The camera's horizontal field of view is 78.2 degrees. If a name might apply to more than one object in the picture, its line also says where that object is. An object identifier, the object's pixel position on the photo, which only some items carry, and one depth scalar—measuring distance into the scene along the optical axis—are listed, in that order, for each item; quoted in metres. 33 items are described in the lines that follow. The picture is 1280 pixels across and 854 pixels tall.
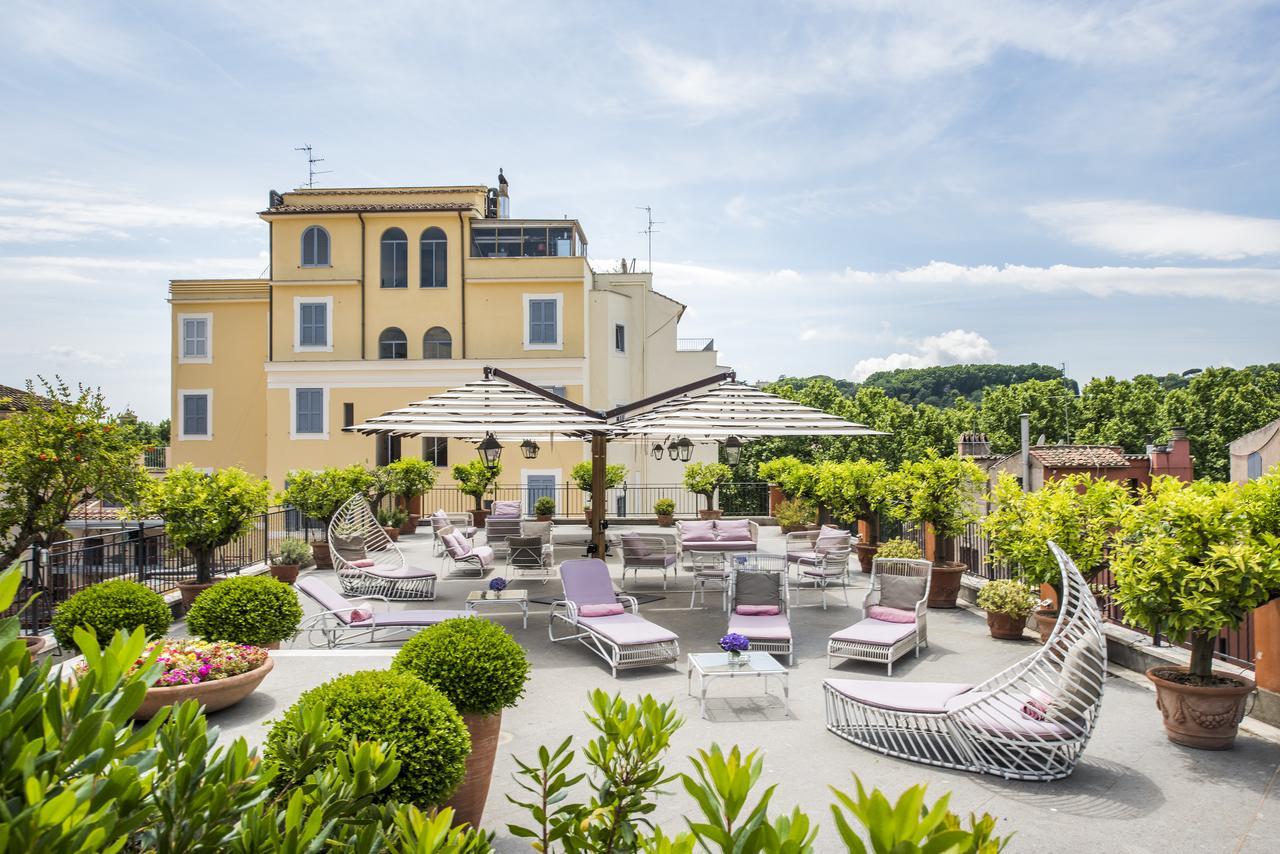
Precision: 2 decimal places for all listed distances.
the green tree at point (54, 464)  8.74
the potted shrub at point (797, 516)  18.00
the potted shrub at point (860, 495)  13.73
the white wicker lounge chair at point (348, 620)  8.48
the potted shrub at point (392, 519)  18.20
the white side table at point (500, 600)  9.62
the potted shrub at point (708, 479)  21.34
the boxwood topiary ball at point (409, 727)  3.67
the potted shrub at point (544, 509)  20.56
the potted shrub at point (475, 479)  21.38
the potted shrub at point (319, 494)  14.66
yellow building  28.11
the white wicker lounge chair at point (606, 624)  7.99
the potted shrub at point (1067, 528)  7.89
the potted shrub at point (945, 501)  11.16
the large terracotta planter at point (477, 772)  4.40
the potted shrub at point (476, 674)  4.67
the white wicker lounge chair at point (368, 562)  11.35
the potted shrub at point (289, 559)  12.55
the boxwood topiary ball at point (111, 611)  6.82
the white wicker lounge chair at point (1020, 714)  5.39
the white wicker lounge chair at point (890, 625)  7.96
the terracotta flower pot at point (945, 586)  11.21
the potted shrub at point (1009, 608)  9.19
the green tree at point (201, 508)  9.82
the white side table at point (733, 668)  6.93
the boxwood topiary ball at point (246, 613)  7.05
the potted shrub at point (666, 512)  20.97
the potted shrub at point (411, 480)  19.50
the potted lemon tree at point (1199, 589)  5.75
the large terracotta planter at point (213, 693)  5.19
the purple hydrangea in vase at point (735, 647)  7.12
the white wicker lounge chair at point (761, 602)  8.59
